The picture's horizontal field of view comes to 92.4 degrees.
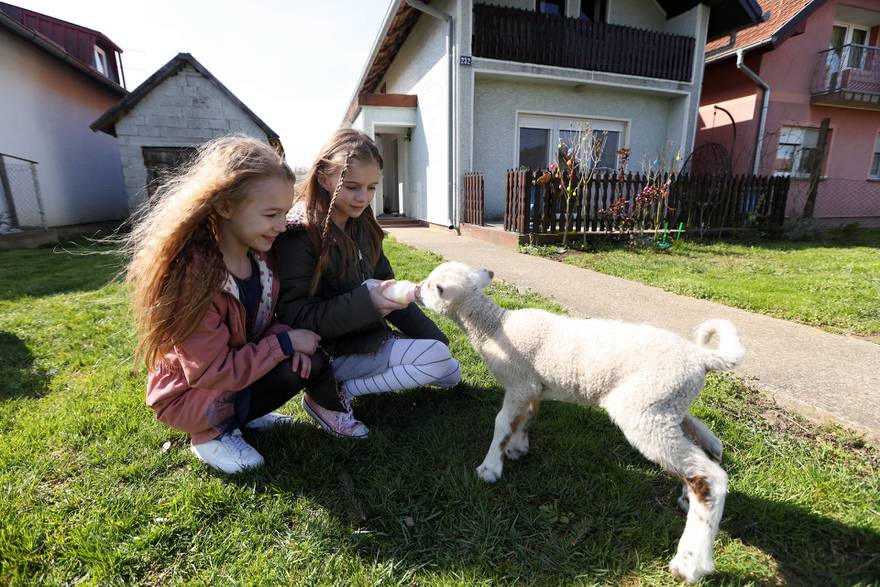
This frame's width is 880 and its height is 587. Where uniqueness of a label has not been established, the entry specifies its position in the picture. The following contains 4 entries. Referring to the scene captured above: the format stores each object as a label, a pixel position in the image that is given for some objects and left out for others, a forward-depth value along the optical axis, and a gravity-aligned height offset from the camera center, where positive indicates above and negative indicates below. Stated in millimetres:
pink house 13523 +3073
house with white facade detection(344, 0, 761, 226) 10562 +2881
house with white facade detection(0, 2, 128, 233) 10680 +1672
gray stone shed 11250 +1837
